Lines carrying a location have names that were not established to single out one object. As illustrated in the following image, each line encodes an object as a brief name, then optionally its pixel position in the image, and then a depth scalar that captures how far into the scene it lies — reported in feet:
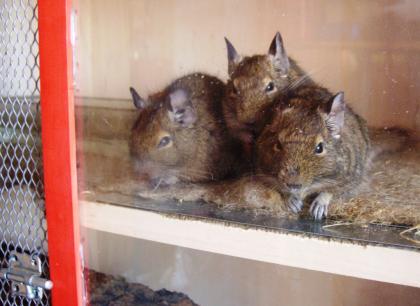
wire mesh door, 1.00
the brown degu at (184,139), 1.08
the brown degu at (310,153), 0.90
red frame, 0.93
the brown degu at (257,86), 0.98
